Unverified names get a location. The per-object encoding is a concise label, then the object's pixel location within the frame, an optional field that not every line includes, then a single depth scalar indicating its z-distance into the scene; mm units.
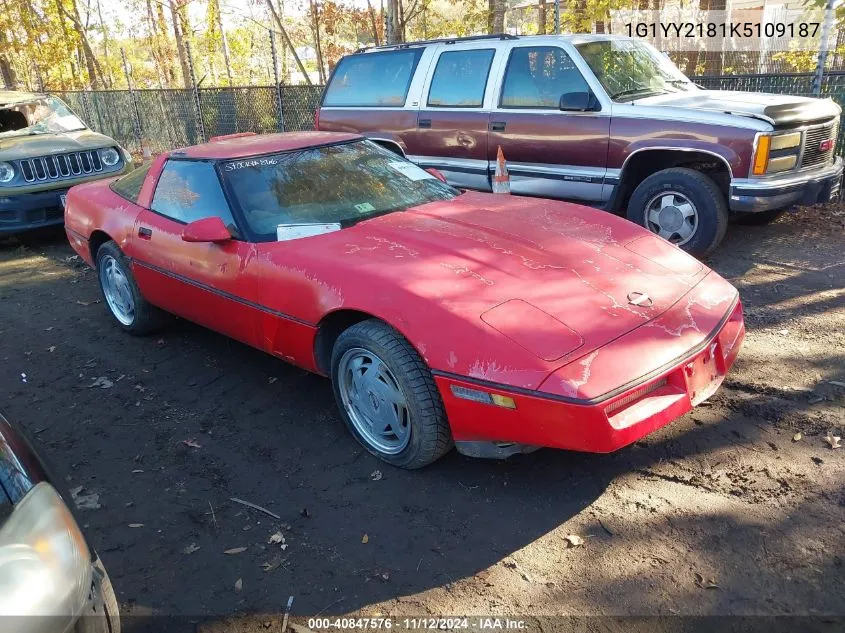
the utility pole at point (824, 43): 7090
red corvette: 2672
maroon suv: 5551
